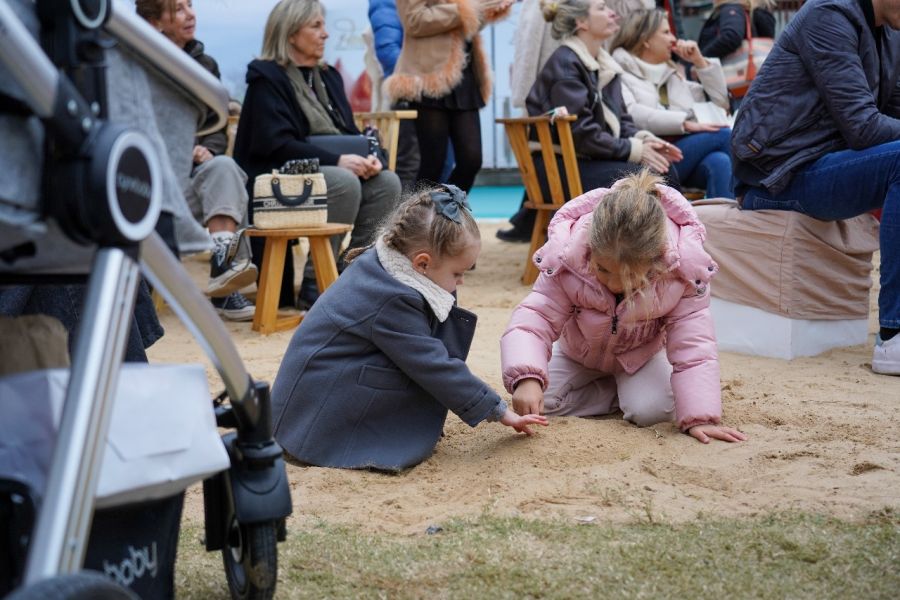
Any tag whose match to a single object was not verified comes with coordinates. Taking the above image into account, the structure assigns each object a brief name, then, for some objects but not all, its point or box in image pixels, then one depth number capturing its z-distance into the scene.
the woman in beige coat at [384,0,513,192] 6.02
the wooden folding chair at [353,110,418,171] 5.77
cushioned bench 4.26
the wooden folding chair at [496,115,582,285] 5.78
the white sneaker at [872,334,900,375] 3.90
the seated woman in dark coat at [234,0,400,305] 5.26
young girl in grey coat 2.88
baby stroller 1.25
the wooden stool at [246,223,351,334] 4.89
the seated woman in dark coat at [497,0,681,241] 5.87
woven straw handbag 4.88
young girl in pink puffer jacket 2.97
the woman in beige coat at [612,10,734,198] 6.27
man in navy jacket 4.03
